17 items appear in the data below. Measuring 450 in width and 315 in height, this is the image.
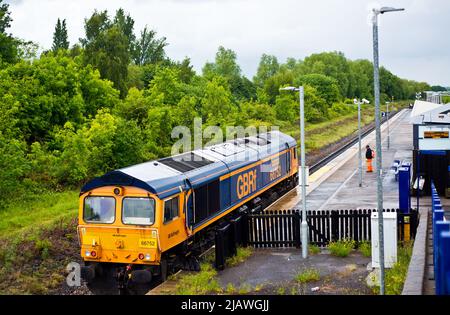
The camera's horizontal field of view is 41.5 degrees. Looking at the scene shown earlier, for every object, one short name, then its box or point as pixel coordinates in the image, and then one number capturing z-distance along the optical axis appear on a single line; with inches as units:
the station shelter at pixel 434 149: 949.2
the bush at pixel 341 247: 669.9
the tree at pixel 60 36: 3656.5
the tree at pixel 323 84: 3720.5
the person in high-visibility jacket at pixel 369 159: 1464.1
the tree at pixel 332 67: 4653.1
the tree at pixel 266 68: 5078.7
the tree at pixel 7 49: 1416.1
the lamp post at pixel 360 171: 1252.3
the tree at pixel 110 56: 1786.4
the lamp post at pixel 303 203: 674.8
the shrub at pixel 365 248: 673.0
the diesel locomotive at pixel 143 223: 602.5
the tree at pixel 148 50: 3794.3
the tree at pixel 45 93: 1184.2
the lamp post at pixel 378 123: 470.6
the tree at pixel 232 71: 3793.8
